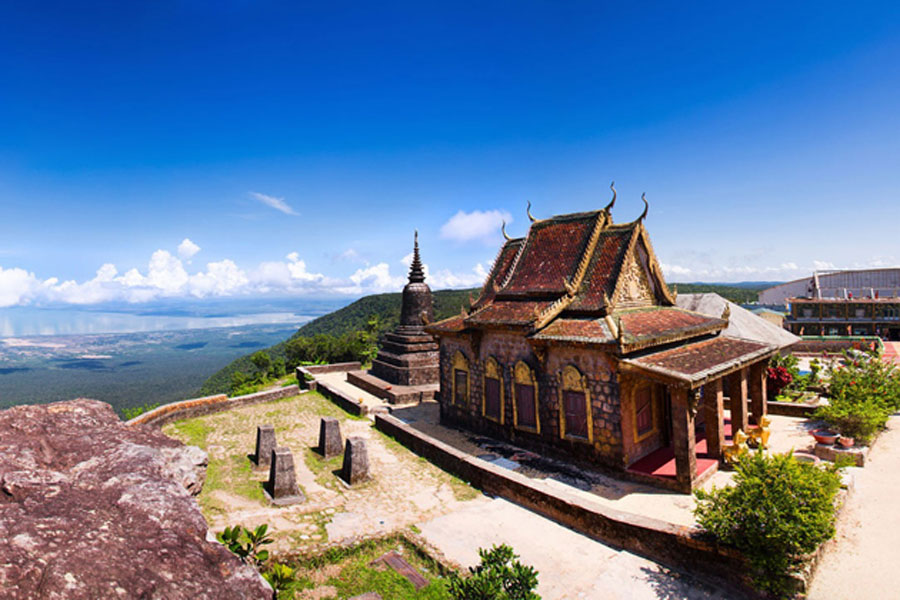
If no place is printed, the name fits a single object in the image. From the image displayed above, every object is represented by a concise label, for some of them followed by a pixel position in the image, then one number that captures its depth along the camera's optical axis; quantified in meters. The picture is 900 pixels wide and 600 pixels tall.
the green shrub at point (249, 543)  6.48
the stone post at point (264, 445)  13.37
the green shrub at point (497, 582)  5.92
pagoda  22.14
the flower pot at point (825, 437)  12.36
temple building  11.49
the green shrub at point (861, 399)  12.52
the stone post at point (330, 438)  14.16
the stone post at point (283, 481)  11.00
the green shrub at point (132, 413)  18.61
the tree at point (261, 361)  34.27
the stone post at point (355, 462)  12.02
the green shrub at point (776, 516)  6.77
